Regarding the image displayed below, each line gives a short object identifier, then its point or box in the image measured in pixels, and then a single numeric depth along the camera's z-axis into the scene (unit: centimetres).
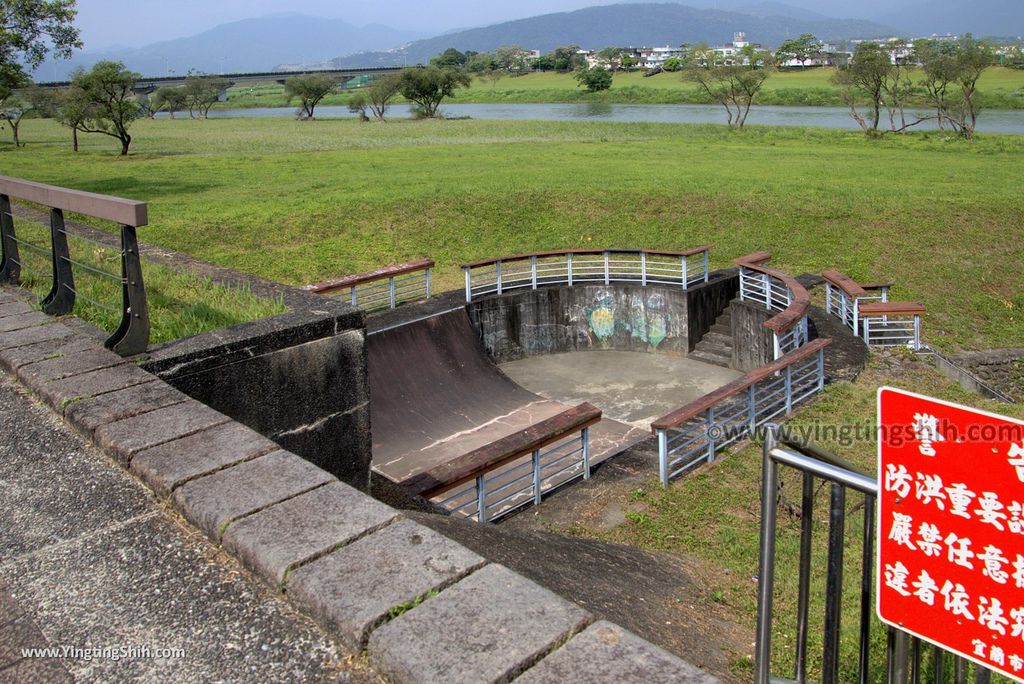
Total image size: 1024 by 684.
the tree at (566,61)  15139
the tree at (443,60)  17659
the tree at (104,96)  3616
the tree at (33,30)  2367
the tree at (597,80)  9894
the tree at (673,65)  11981
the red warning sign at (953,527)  179
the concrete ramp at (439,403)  1020
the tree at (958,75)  4388
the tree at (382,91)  6994
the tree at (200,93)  8369
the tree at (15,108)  4190
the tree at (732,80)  5353
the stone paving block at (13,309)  579
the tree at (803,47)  11594
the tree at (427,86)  6931
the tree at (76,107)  3622
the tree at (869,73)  4631
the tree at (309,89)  7956
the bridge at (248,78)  9519
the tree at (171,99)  8238
